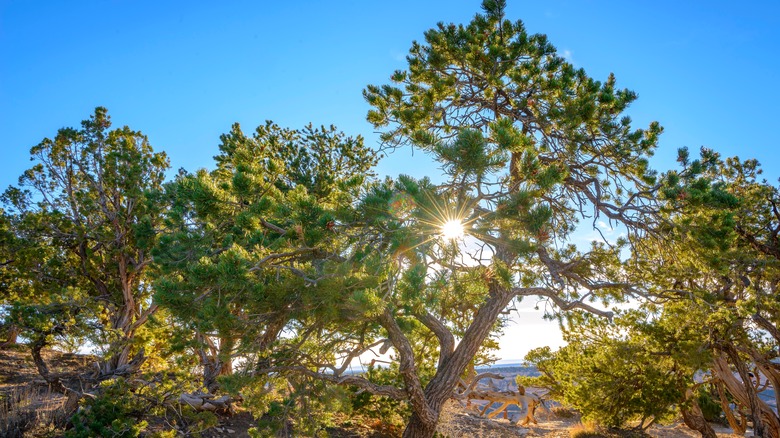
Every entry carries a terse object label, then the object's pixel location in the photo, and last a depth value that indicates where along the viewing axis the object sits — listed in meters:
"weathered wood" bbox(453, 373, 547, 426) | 9.99
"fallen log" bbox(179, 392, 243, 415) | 7.38
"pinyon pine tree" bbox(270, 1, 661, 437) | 3.62
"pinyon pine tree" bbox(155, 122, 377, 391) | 3.81
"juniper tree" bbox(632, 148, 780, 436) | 4.74
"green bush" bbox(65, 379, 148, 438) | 5.37
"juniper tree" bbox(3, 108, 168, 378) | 9.96
